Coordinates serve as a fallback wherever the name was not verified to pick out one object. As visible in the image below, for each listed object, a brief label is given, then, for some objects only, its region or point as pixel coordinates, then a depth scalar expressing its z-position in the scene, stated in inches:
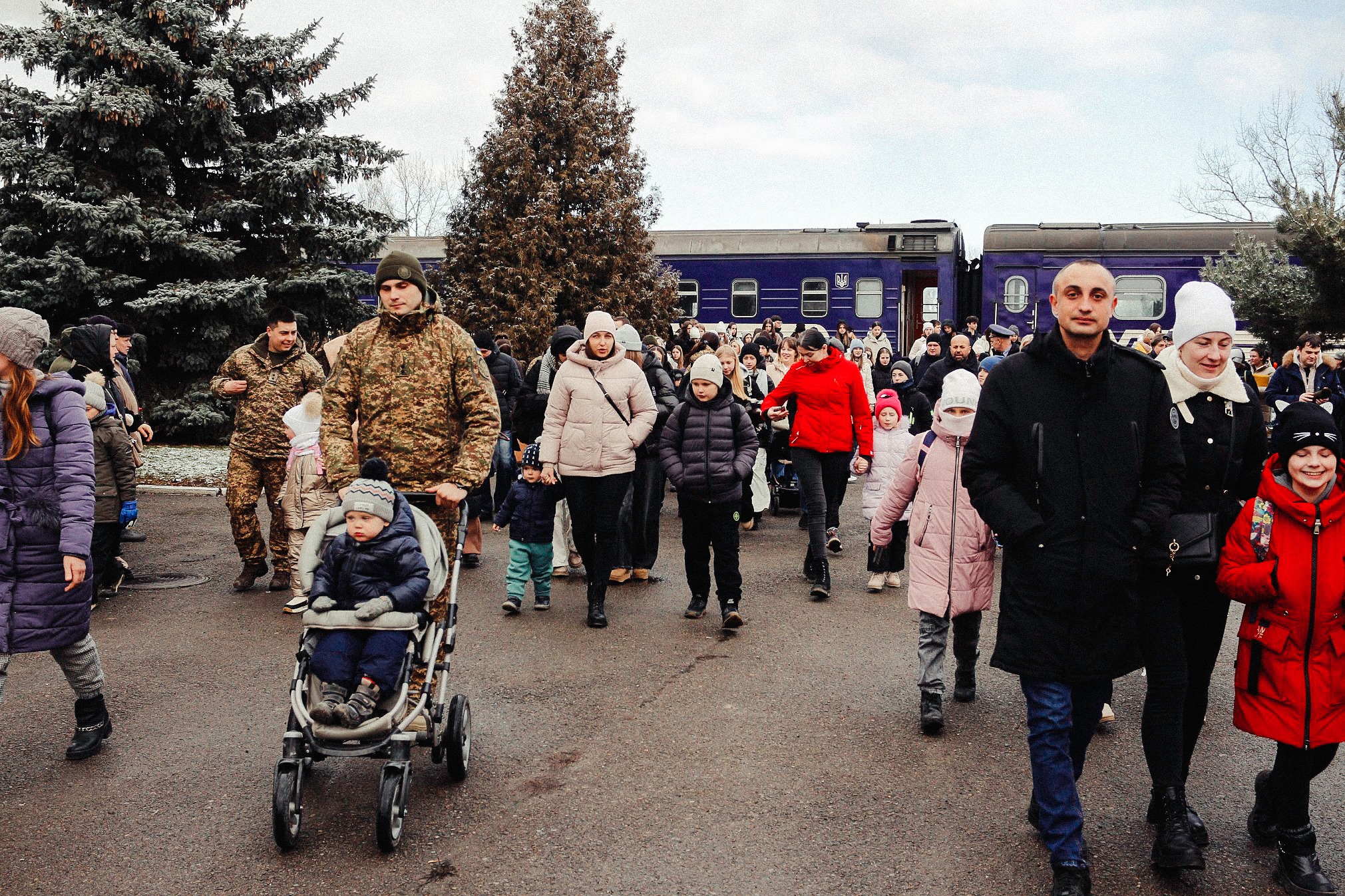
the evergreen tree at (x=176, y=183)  624.7
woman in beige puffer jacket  302.7
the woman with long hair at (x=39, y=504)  190.5
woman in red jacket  354.3
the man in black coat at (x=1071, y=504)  153.3
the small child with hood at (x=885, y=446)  396.2
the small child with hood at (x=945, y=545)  224.2
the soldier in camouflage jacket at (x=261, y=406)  336.5
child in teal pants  320.8
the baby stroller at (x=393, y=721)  161.2
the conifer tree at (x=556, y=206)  957.2
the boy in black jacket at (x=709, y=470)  303.3
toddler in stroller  172.2
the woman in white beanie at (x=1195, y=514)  164.1
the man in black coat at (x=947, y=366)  418.6
